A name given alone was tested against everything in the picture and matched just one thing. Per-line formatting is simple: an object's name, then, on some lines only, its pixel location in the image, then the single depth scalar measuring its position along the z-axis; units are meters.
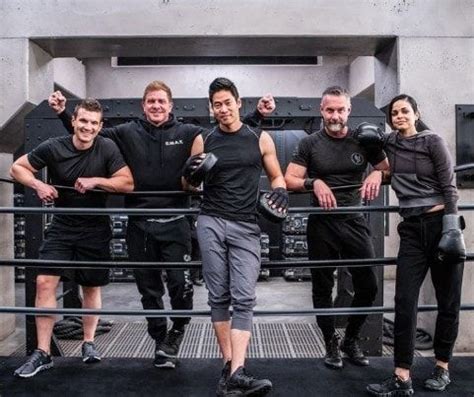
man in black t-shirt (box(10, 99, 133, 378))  2.72
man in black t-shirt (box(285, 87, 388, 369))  2.74
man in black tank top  2.41
